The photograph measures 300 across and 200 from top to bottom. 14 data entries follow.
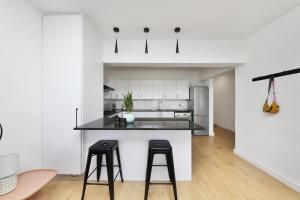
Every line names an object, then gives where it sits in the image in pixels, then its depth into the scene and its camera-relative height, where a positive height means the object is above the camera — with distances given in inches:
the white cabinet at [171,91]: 234.2 +15.8
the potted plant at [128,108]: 100.1 -4.3
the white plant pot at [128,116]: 102.5 -9.5
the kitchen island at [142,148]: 99.2 -29.3
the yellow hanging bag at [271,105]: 101.6 -2.5
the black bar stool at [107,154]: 76.0 -25.4
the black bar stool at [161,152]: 77.4 -27.9
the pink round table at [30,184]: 59.1 -34.1
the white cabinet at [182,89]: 234.7 +18.7
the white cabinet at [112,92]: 212.7 +14.4
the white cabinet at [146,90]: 234.4 +17.4
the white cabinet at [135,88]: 233.5 +20.4
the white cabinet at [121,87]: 232.8 +21.8
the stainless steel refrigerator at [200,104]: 222.5 -3.5
